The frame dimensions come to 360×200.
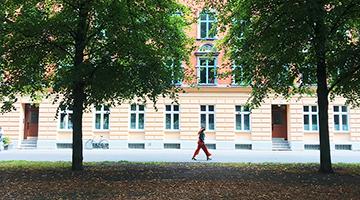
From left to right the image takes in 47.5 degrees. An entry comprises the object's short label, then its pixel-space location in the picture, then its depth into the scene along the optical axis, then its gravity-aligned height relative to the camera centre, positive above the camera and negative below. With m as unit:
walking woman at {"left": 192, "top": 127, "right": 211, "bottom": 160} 20.78 -0.79
